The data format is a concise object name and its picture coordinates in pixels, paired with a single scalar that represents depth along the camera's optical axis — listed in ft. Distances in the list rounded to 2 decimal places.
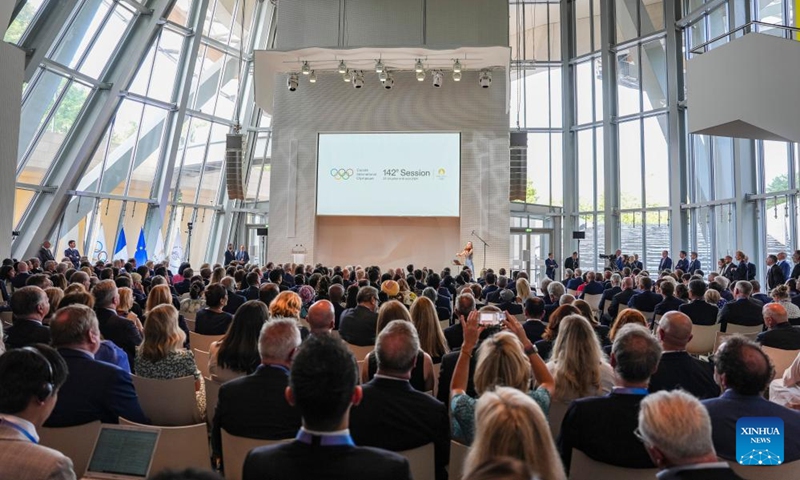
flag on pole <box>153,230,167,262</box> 56.95
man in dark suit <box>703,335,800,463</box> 8.00
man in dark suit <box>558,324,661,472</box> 7.81
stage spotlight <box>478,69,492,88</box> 52.16
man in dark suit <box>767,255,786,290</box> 36.01
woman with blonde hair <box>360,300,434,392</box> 12.22
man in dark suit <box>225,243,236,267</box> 55.97
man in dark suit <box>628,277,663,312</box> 25.53
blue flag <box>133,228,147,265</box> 54.39
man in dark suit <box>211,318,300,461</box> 8.64
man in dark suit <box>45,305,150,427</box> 9.58
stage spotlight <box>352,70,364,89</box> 51.36
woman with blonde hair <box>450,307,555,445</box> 8.38
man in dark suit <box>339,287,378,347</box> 18.34
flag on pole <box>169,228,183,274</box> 60.44
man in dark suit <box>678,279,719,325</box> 21.65
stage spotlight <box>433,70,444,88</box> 54.03
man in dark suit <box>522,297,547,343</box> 16.47
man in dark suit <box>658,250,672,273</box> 50.60
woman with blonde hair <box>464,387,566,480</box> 4.76
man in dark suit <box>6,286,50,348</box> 14.07
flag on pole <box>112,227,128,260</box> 52.75
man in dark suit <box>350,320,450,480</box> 8.30
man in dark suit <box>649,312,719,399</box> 11.22
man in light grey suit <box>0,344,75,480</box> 5.65
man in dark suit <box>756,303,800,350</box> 15.85
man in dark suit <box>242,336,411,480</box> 5.38
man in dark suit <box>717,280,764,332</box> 21.26
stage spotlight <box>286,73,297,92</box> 51.62
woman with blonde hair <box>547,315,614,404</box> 10.41
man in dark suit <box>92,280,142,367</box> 15.34
